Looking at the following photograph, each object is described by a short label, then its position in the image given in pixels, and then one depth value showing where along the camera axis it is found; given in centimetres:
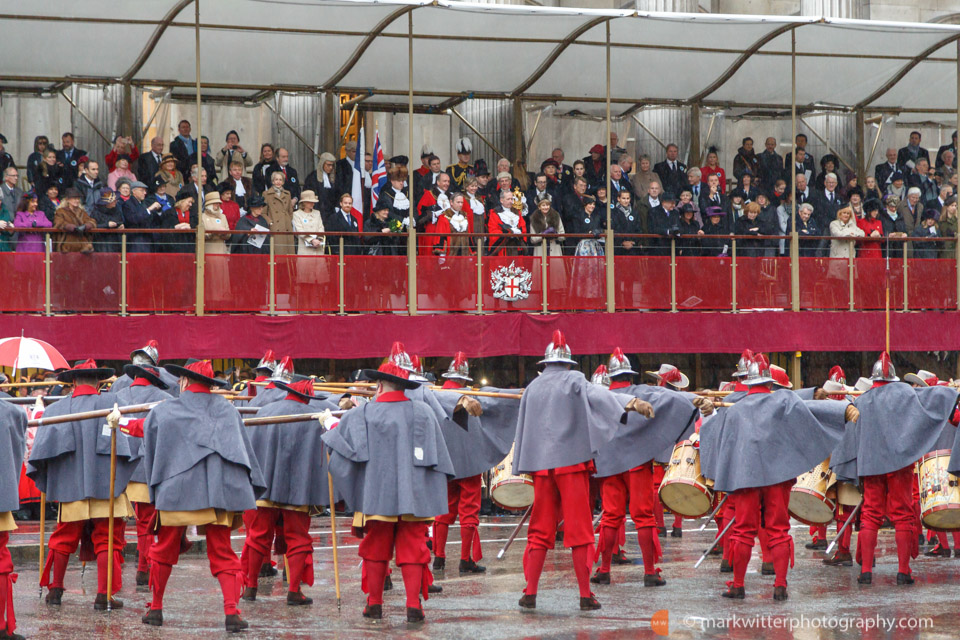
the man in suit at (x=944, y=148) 2725
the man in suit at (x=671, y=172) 2517
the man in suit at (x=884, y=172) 2709
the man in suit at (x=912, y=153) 2708
